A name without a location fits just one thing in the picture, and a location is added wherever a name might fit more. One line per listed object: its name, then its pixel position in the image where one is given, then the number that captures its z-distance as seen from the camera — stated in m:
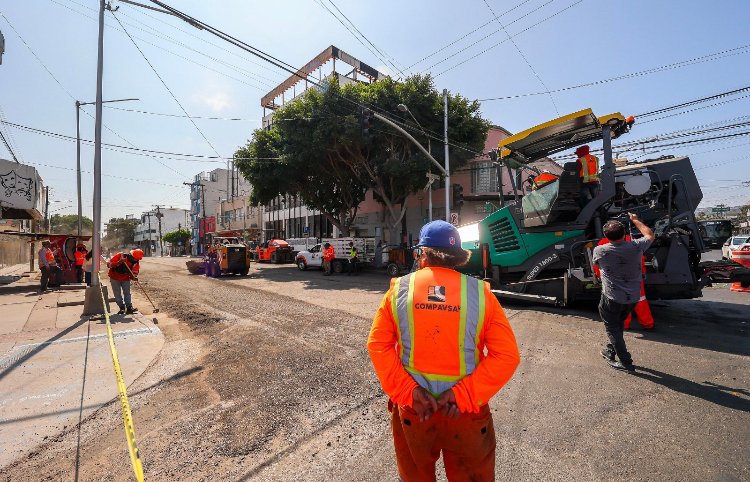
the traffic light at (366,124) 13.88
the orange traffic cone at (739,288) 9.84
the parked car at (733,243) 19.67
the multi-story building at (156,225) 86.59
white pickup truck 20.17
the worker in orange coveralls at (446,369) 1.74
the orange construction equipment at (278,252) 28.92
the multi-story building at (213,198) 57.07
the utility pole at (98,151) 9.09
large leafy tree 20.23
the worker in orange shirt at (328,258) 19.52
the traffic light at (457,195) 24.55
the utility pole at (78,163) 19.22
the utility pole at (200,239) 62.24
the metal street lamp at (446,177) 16.10
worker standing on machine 7.06
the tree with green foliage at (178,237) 69.50
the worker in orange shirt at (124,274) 8.70
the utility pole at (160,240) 73.77
